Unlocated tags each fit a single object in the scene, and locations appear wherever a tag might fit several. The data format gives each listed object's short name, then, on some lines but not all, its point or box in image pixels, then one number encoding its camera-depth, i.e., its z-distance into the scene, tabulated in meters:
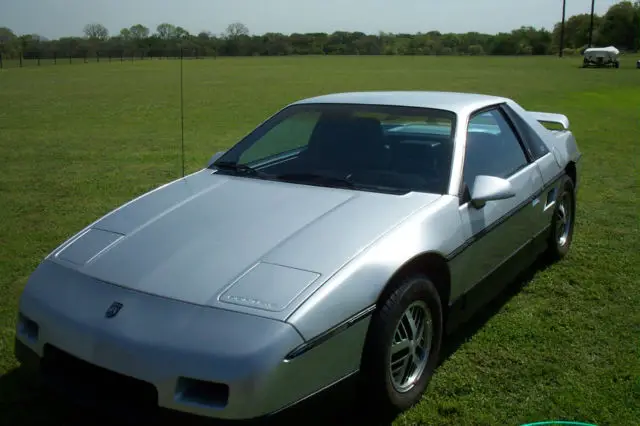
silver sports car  2.32
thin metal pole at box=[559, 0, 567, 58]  74.91
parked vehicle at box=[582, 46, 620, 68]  50.00
